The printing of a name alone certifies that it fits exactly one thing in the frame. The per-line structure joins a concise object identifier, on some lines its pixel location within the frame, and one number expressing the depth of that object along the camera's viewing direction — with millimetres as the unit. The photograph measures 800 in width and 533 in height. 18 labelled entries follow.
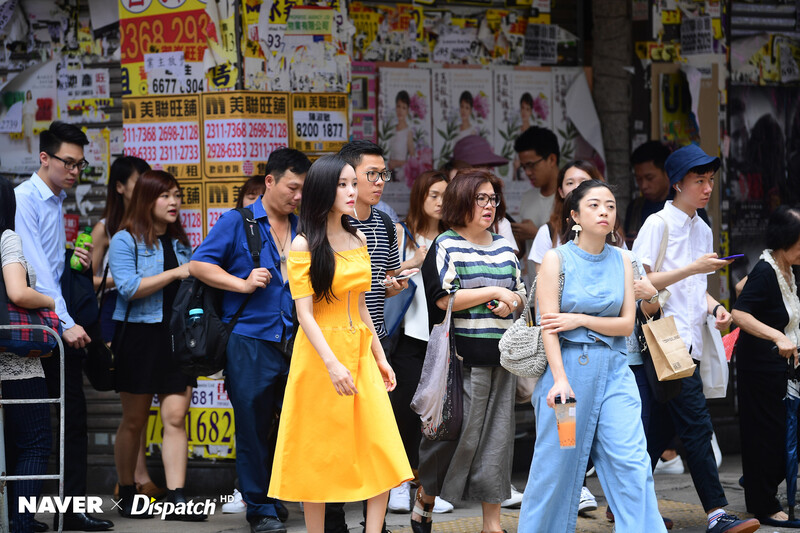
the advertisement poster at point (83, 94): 16516
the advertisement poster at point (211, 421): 15047
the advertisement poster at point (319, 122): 15078
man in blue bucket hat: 12414
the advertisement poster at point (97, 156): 16562
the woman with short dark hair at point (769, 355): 13203
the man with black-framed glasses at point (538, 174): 16391
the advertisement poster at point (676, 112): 18656
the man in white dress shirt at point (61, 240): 13008
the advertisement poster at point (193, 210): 15078
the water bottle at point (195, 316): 12570
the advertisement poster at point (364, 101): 17172
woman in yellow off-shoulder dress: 10586
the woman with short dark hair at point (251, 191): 14320
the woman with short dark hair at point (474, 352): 12047
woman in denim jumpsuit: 10516
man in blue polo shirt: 12648
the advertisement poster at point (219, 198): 14859
